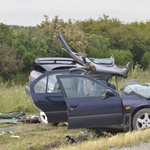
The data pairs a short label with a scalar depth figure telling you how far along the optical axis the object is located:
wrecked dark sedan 12.91
